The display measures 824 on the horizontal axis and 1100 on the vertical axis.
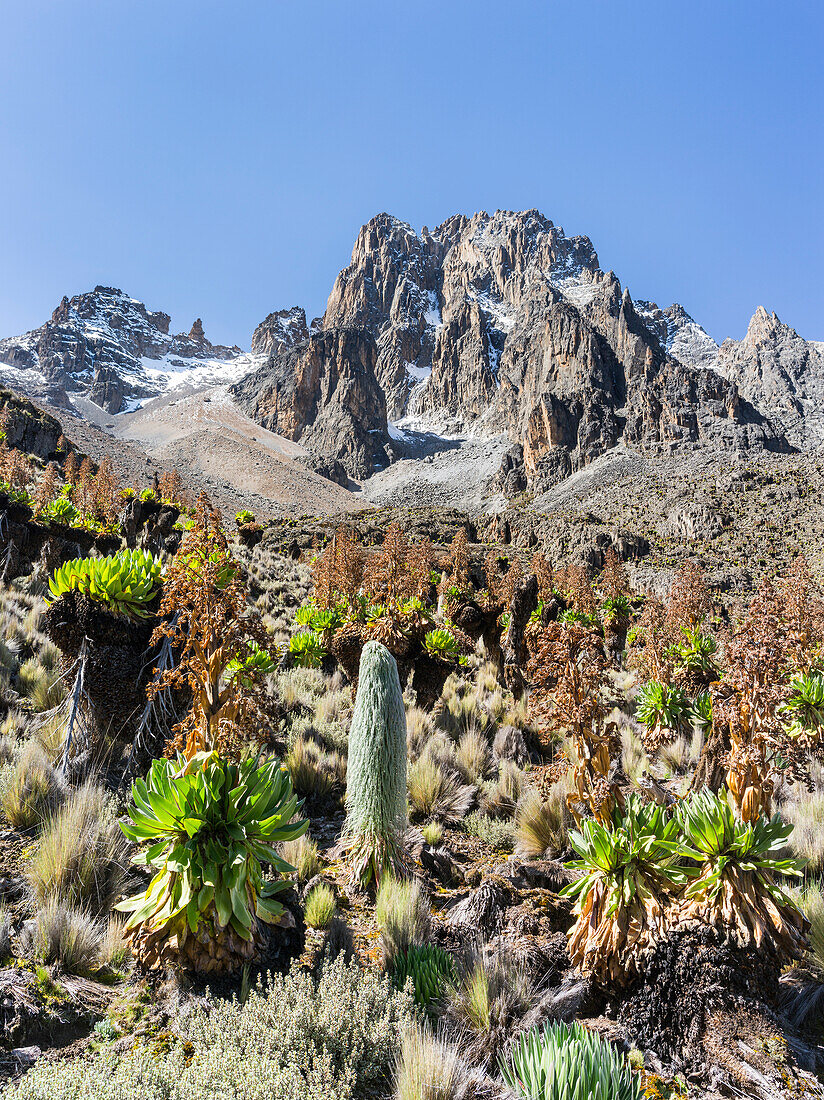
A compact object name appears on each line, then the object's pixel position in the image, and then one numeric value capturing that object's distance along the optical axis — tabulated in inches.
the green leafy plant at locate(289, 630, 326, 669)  370.6
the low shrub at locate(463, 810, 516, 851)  201.6
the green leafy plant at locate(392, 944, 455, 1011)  113.8
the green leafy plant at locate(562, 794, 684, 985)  117.0
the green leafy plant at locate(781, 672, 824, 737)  255.0
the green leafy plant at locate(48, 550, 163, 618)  176.2
